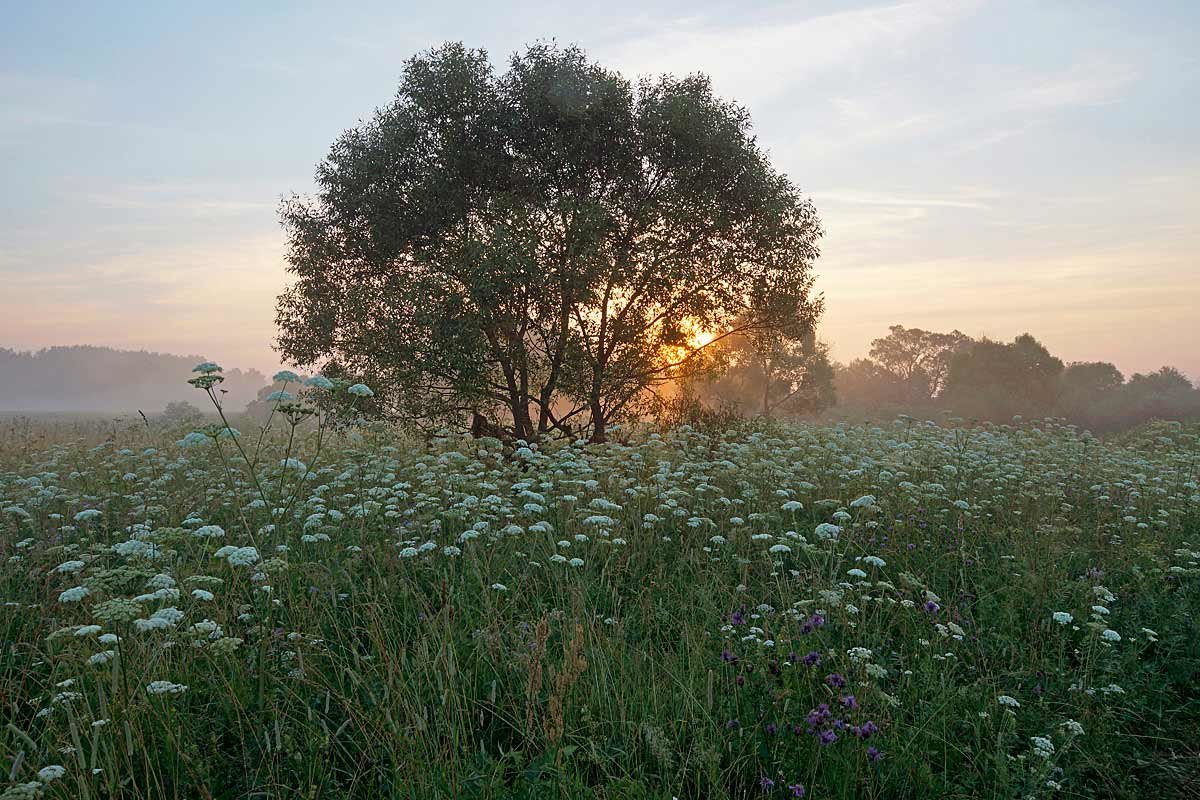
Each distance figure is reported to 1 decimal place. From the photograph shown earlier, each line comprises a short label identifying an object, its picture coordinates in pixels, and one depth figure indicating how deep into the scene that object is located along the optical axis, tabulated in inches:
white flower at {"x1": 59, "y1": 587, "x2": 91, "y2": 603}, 162.9
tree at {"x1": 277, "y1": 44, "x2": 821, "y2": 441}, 599.5
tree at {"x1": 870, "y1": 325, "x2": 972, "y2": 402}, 2466.8
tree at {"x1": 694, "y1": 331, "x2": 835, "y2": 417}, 1656.0
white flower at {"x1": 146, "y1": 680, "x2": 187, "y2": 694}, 146.2
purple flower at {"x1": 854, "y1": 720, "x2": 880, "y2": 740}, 149.3
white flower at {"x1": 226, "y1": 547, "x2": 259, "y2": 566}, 166.4
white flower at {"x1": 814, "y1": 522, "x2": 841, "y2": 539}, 227.8
